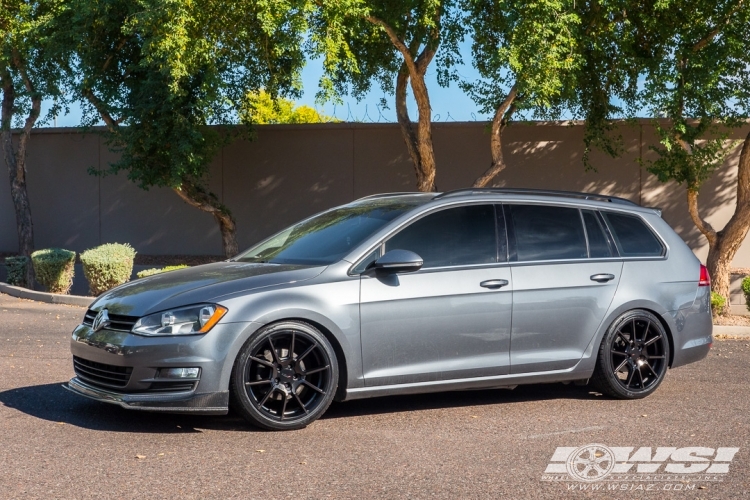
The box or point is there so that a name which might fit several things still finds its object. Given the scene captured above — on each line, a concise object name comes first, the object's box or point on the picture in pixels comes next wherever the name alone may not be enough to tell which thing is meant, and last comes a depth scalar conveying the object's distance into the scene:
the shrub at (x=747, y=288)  14.27
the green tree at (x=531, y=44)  14.55
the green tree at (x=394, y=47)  15.19
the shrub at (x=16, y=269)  18.66
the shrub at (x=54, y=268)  17.03
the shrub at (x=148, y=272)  14.38
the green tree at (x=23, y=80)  19.64
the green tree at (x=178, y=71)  15.52
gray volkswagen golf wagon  6.41
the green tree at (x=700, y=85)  14.76
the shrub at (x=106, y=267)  15.86
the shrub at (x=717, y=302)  14.05
